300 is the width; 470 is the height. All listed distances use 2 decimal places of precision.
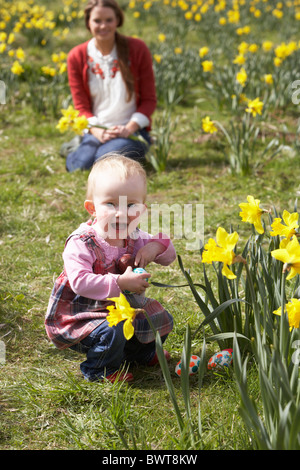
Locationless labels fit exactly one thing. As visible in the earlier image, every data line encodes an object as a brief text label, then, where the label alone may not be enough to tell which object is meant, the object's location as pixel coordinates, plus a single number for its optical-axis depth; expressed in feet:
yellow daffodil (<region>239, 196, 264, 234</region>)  10.68
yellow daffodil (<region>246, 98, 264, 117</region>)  24.35
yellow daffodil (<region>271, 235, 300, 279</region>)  8.88
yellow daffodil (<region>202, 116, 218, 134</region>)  24.51
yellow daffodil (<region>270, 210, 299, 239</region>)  10.14
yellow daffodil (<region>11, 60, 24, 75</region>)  34.91
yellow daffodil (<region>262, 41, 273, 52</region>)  41.23
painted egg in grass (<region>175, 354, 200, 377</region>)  12.99
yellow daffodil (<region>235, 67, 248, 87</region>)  28.60
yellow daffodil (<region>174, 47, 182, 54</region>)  42.49
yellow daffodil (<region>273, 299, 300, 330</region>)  9.27
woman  27.48
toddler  12.24
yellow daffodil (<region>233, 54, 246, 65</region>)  34.53
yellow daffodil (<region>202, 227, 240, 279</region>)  8.80
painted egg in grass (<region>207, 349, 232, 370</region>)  12.87
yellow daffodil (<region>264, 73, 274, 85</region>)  31.28
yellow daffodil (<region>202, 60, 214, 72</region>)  32.69
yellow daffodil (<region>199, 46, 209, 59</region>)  37.40
